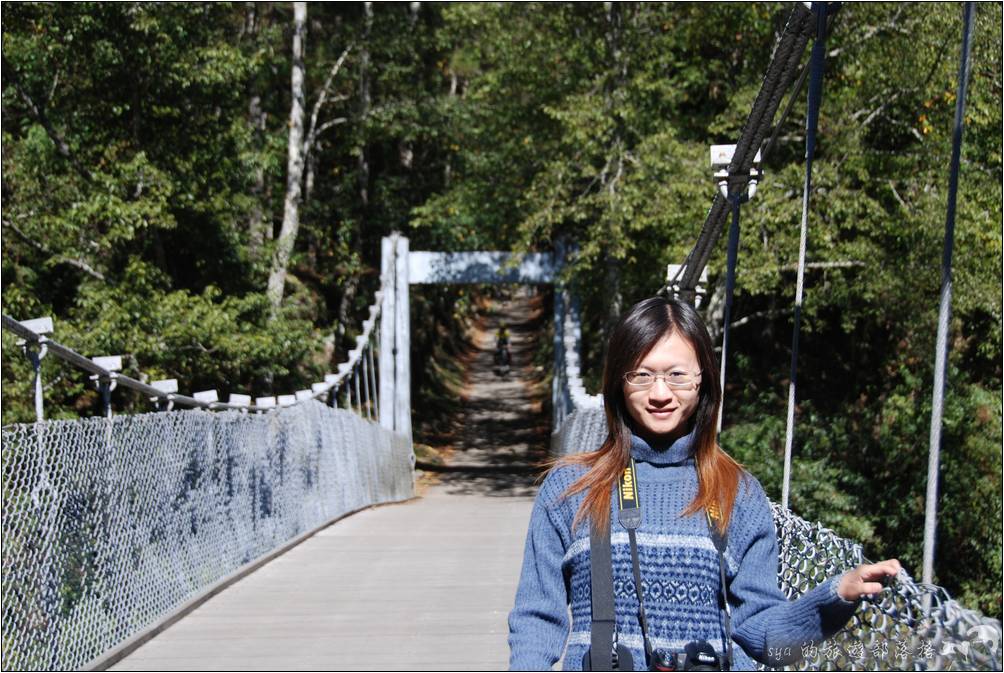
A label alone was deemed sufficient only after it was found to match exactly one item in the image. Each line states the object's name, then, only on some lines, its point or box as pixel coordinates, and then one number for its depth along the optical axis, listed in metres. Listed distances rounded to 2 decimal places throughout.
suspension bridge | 2.61
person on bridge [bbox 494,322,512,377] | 30.75
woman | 1.72
